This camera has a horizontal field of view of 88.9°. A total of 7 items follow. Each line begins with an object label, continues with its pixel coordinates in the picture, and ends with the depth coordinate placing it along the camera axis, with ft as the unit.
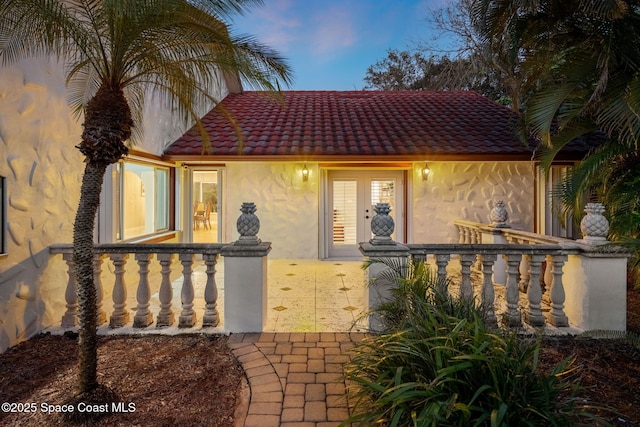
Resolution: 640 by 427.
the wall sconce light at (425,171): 28.02
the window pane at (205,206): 30.35
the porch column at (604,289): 13.29
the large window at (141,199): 20.34
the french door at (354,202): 30.48
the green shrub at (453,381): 6.33
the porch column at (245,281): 13.25
